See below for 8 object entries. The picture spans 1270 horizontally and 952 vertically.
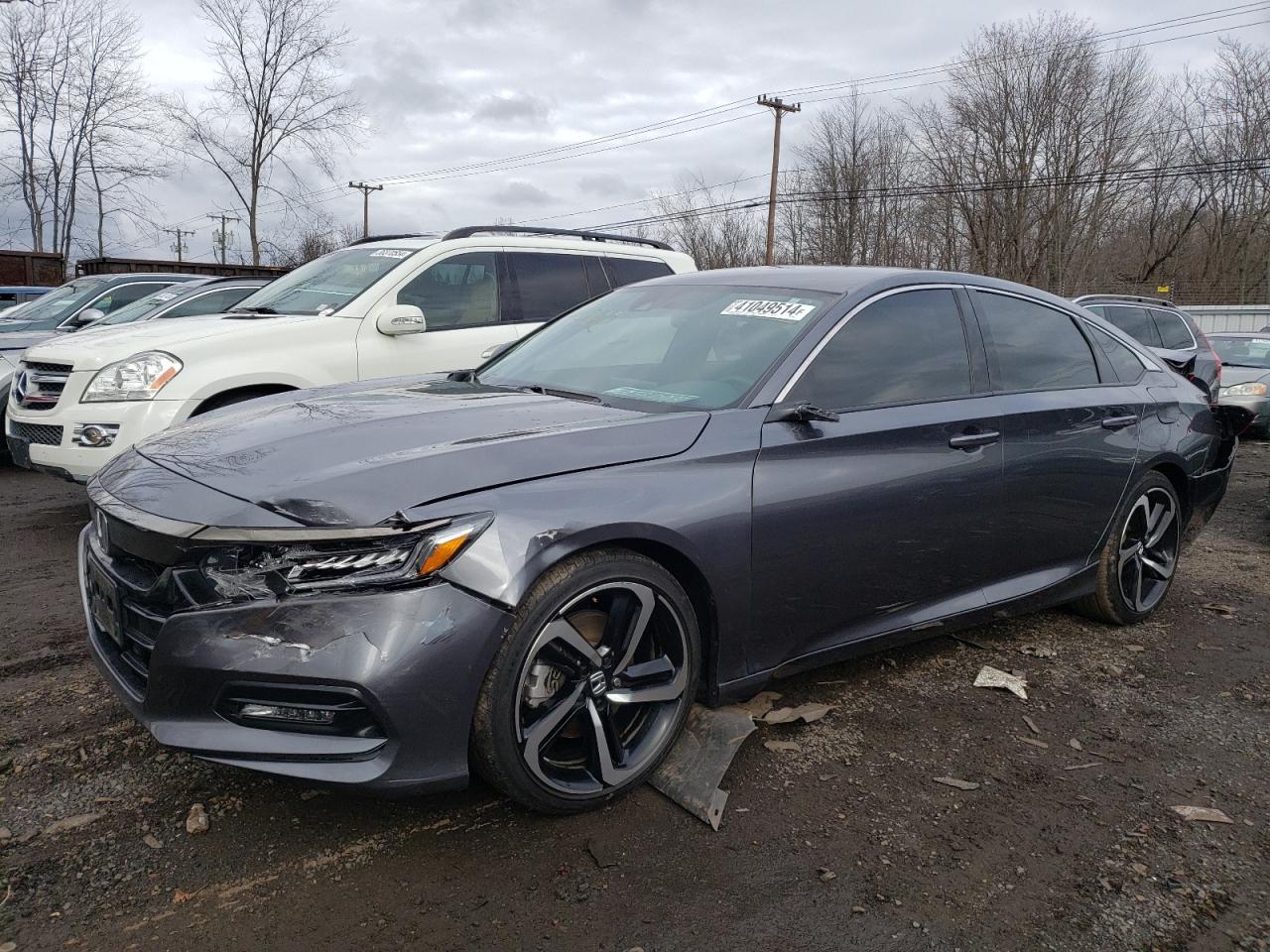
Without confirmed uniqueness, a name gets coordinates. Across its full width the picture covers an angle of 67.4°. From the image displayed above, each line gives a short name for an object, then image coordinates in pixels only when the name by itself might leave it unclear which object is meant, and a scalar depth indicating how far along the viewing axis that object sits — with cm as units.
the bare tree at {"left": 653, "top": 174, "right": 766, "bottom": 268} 4462
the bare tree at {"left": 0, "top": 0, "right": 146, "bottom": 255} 2800
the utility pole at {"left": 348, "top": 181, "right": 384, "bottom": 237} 5838
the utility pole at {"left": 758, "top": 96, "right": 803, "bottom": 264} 3534
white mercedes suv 534
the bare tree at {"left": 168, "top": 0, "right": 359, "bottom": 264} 2722
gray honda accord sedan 229
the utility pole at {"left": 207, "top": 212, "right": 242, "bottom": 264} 6878
